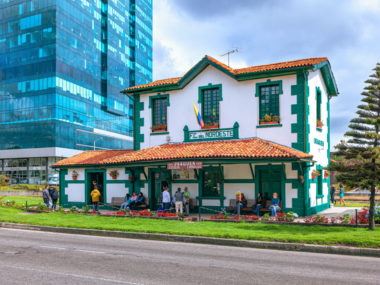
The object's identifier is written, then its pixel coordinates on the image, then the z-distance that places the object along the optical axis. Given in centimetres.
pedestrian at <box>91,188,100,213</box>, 2162
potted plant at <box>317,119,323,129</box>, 2184
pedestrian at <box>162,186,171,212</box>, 1992
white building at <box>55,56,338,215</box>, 1917
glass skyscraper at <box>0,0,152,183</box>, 6347
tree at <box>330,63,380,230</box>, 1385
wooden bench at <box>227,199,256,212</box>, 1932
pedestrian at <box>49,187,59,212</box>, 2369
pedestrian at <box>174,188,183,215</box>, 1966
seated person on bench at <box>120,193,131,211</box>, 2185
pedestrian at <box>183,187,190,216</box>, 1966
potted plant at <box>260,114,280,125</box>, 2022
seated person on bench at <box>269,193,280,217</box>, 1792
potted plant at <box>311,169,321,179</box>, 1992
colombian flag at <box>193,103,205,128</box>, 2150
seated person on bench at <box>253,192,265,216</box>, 1862
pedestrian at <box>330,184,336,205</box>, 2779
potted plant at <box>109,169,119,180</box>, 2408
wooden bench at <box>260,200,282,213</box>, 1876
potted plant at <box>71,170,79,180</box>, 2552
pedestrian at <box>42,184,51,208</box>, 2359
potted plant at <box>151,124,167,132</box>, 2347
